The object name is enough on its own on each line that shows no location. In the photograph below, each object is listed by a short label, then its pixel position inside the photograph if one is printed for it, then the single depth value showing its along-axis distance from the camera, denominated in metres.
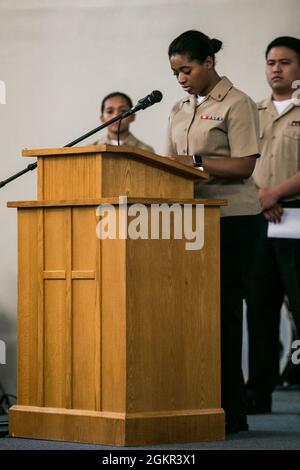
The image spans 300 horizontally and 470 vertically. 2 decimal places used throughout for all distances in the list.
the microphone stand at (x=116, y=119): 6.62
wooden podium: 6.45
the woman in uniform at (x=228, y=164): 7.27
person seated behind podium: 10.83
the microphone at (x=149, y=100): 6.66
